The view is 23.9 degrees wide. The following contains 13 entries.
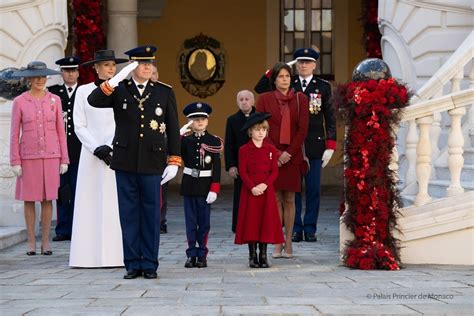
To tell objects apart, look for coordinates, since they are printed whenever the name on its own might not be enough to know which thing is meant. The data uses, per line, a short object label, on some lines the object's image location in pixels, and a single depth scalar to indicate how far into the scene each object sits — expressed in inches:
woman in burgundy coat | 400.8
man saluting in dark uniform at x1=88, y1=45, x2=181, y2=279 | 334.0
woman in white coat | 372.2
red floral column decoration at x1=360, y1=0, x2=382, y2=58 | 607.5
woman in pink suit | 426.3
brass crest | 851.4
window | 855.1
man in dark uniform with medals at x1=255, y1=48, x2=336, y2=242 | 458.3
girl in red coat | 363.3
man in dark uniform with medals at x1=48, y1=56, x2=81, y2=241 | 480.4
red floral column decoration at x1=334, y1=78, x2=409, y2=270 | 355.3
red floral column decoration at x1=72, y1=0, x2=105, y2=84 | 647.1
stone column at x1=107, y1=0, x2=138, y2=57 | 680.4
